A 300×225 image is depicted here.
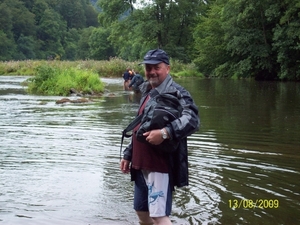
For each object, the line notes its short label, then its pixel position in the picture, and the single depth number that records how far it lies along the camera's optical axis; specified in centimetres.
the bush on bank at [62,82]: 2372
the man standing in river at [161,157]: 385
